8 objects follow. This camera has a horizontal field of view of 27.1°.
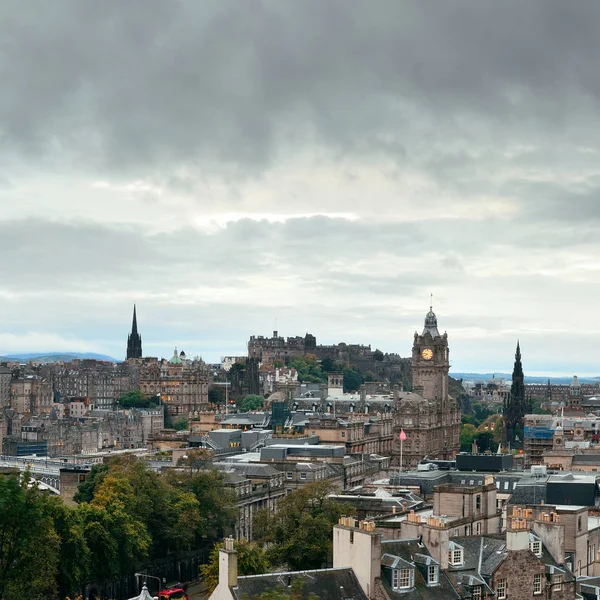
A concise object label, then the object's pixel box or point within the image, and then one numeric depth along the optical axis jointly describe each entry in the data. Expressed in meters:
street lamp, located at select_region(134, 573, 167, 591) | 98.41
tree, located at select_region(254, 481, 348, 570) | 88.06
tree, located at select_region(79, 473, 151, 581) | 95.88
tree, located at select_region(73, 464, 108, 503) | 121.69
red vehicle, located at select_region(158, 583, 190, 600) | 94.25
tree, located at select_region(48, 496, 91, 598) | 90.19
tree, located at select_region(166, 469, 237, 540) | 115.75
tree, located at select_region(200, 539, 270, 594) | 83.19
